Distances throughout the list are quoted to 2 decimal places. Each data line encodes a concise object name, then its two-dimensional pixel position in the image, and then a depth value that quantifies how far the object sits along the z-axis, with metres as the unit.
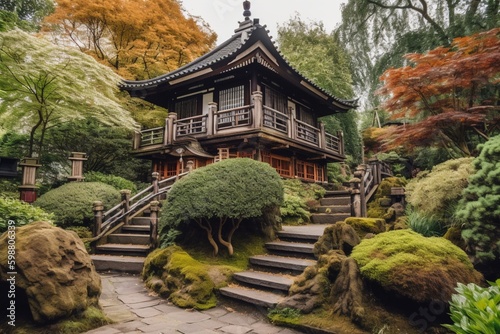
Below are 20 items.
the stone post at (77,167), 10.01
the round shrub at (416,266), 3.12
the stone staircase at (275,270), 4.31
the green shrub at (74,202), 7.92
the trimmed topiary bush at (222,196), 5.25
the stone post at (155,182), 9.65
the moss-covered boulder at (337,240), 4.38
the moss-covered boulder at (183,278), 4.43
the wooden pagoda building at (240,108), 11.66
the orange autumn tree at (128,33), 15.70
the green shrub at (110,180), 11.08
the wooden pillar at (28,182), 8.45
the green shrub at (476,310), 1.94
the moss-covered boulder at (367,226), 5.22
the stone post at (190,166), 10.04
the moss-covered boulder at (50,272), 3.20
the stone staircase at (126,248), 6.57
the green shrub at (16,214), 4.53
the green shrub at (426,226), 5.12
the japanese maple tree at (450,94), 6.30
